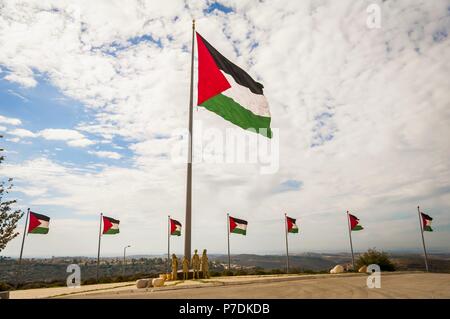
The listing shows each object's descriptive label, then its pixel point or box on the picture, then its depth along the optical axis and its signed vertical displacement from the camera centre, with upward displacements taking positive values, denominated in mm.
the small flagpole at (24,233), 29903 +1515
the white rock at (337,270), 24919 -2004
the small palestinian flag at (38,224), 29472 +2238
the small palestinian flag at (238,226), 35062 +2038
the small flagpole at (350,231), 36375 +1354
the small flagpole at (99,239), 36338 +916
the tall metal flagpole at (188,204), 16328 +2106
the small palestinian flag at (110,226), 34531 +2246
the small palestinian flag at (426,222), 38569 +2325
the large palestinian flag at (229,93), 16766 +8166
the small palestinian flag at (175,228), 36538 +2043
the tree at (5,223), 13375 +1084
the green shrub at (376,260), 30766 -1644
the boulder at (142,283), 12412 -1379
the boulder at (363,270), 26072 -2117
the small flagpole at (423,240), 38562 +224
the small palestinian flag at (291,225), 36531 +2127
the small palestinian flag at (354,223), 36447 +2222
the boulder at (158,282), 12882 -1399
